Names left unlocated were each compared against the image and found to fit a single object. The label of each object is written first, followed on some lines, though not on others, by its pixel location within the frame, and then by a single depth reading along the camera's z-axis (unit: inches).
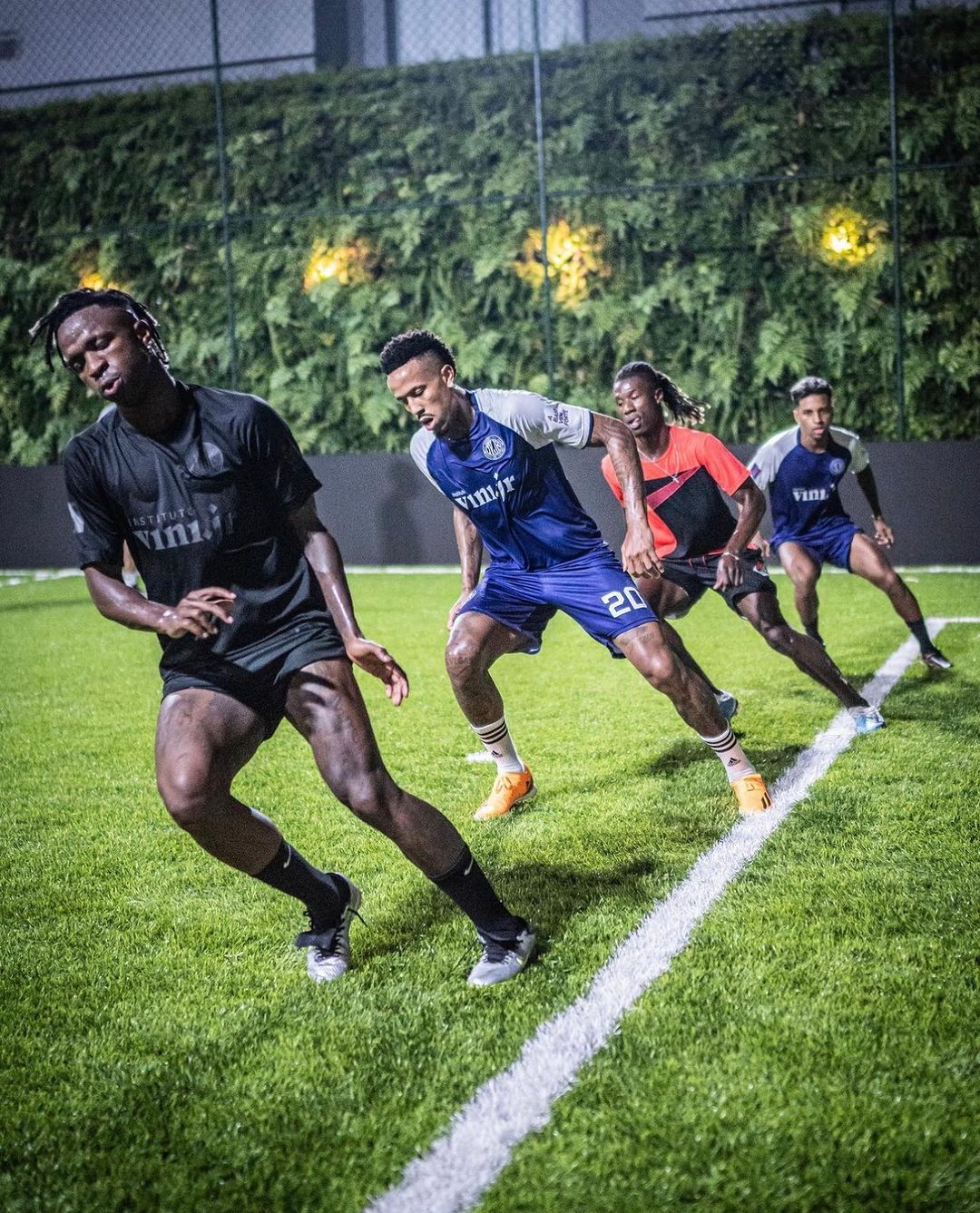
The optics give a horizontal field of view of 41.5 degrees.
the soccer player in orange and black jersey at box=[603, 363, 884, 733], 247.6
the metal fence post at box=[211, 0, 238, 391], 646.5
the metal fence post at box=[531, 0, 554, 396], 601.3
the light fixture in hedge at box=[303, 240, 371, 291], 683.4
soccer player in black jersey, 137.3
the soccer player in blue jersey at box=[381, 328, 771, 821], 198.7
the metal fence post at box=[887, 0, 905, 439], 565.3
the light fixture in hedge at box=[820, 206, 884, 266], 601.9
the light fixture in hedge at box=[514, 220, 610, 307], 642.8
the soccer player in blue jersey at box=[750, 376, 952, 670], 314.3
